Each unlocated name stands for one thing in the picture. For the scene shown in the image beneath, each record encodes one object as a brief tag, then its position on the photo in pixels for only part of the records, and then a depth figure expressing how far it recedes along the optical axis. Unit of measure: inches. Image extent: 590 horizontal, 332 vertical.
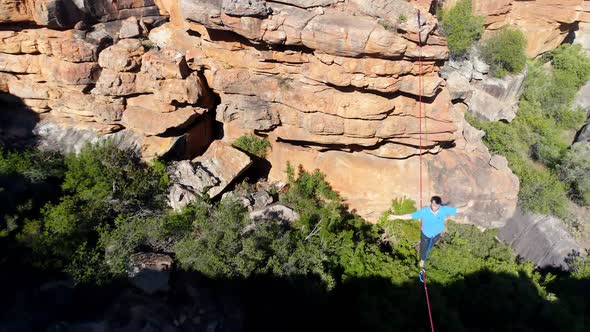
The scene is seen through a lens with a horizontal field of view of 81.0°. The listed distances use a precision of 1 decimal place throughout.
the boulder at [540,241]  560.7
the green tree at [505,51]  709.3
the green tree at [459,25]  671.8
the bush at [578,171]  670.5
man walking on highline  307.4
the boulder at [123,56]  435.5
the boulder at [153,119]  473.7
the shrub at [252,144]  528.1
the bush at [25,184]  386.9
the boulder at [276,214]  476.9
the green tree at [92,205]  372.8
